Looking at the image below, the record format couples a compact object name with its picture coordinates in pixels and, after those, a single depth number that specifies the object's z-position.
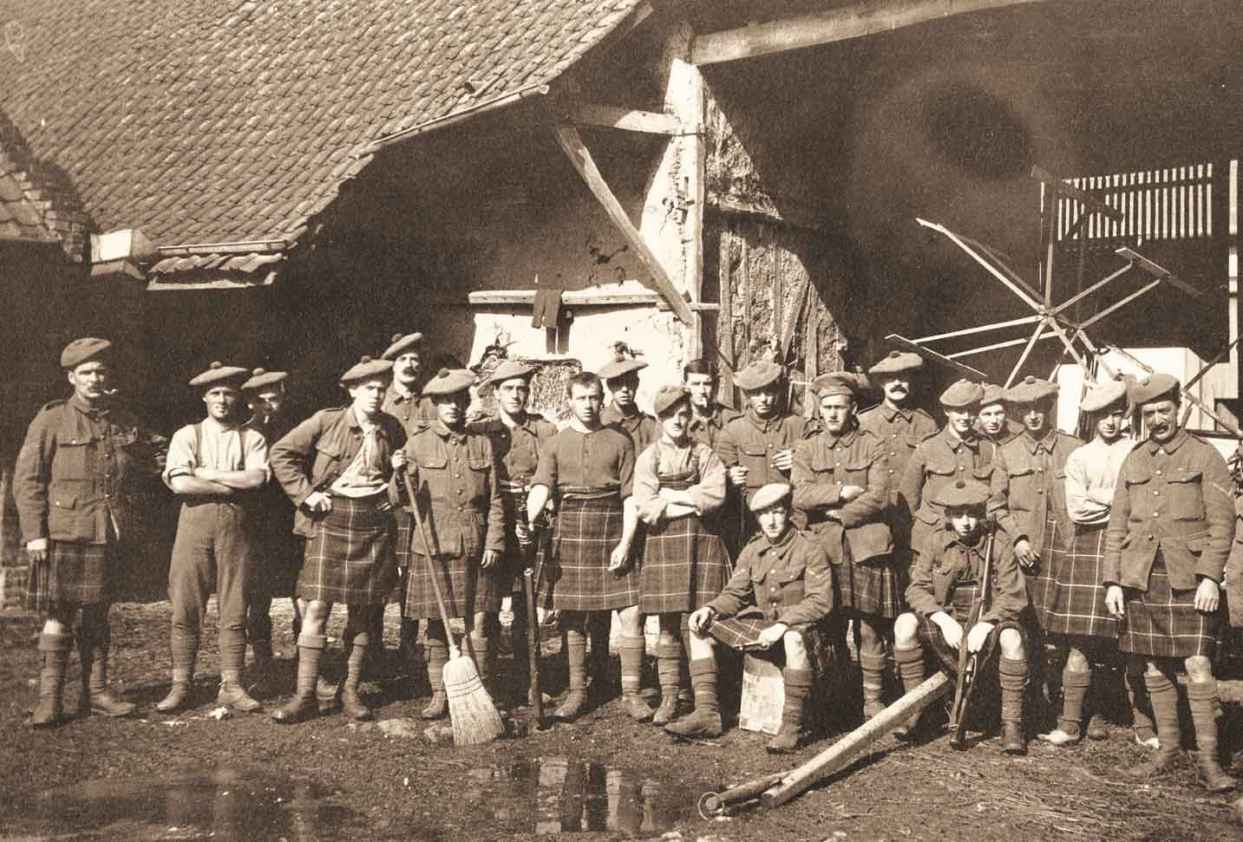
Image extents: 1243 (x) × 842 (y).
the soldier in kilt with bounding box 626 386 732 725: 6.98
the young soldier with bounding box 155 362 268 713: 7.15
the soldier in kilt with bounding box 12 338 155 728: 7.01
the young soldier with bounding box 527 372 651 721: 7.21
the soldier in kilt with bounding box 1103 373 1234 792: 5.88
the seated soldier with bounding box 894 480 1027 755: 6.33
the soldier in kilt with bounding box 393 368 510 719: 7.12
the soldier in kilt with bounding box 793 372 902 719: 6.79
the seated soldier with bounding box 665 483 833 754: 6.45
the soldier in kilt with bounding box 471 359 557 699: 7.78
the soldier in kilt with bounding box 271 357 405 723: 7.11
